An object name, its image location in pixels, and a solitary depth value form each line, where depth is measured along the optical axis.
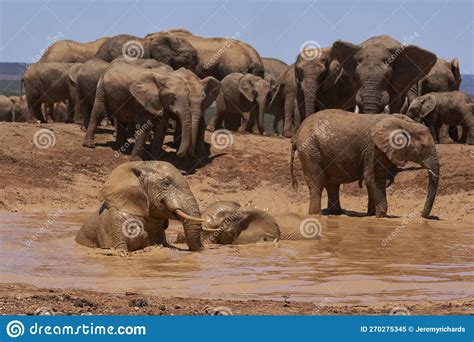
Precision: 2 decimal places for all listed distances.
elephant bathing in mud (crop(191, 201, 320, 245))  15.60
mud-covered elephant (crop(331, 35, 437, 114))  22.52
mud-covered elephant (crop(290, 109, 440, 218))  19.69
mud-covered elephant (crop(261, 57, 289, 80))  45.19
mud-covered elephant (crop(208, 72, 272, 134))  30.59
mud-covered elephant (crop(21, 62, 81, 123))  31.33
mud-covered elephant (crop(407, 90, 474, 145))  28.69
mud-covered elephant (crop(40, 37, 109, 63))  35.69
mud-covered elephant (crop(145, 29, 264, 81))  31.84
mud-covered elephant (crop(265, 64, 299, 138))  29.48
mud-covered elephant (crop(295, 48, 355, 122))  27.61
